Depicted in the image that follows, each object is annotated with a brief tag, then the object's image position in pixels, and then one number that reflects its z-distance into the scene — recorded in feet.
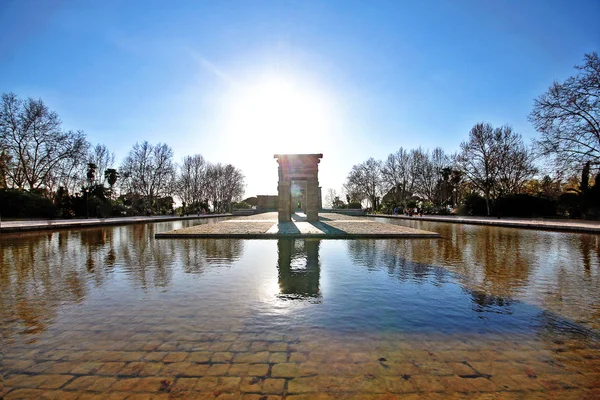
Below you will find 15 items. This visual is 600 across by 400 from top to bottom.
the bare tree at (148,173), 152.97
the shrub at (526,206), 109.09
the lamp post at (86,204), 106.44
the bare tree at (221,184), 197.36
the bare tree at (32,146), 106.63
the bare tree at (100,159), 157.15
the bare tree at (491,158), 118.32
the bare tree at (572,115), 73.82
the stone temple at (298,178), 80.84
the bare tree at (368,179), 203.92
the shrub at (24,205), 98.17
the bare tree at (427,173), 175.42
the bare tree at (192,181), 180.06
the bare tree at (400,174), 178.50
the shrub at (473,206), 126.52
